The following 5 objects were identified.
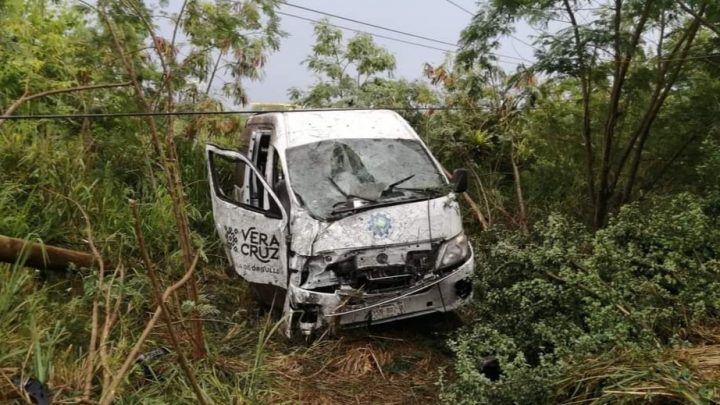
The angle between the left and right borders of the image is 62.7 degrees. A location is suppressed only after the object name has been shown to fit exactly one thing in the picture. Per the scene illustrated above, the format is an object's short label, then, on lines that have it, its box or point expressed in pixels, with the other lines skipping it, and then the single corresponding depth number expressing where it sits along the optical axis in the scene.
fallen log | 4.62
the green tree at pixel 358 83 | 9.48
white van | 4.81
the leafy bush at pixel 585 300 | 3.51
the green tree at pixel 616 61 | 5.83
